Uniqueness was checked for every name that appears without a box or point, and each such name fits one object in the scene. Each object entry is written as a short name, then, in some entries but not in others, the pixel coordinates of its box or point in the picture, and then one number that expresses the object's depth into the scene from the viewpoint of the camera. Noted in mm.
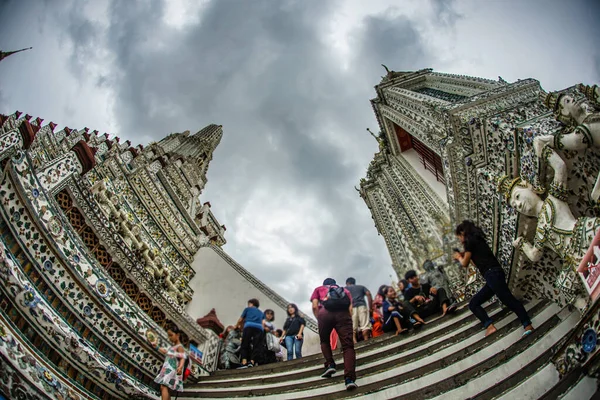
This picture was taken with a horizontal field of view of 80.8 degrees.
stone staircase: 2434
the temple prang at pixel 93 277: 3590
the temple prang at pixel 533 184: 2932
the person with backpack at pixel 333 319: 3539
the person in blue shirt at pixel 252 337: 5614
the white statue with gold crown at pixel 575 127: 3053
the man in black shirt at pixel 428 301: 4879
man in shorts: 5527
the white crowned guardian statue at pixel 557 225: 2875
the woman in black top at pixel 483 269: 3316
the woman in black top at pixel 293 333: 5699
